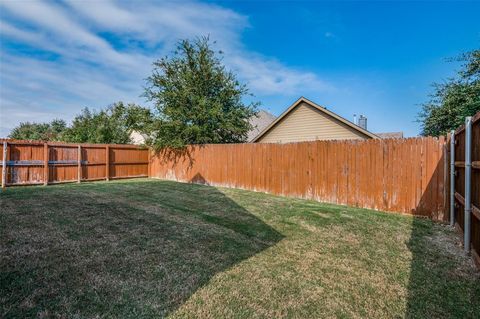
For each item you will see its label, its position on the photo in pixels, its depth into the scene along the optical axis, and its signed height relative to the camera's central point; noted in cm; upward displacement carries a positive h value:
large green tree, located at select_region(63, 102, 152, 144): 1846 +234
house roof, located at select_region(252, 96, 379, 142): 1117 +224
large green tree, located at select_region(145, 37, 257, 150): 1380 +363
